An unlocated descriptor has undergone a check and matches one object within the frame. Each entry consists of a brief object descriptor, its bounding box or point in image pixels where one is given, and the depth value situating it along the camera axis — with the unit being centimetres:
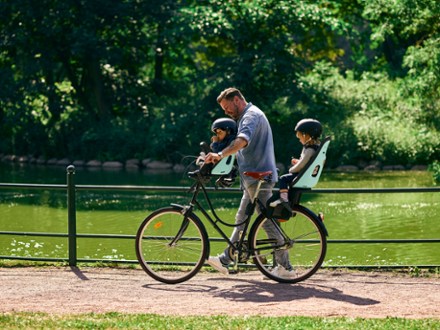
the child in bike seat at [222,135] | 1909
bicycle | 1912
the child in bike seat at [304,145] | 1883
